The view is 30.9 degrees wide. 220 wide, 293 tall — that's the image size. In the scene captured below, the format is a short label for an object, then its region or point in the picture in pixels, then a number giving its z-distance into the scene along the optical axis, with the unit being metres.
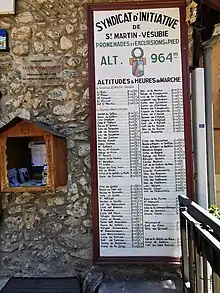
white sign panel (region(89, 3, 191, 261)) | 3.40
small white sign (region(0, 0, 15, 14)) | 3.45
